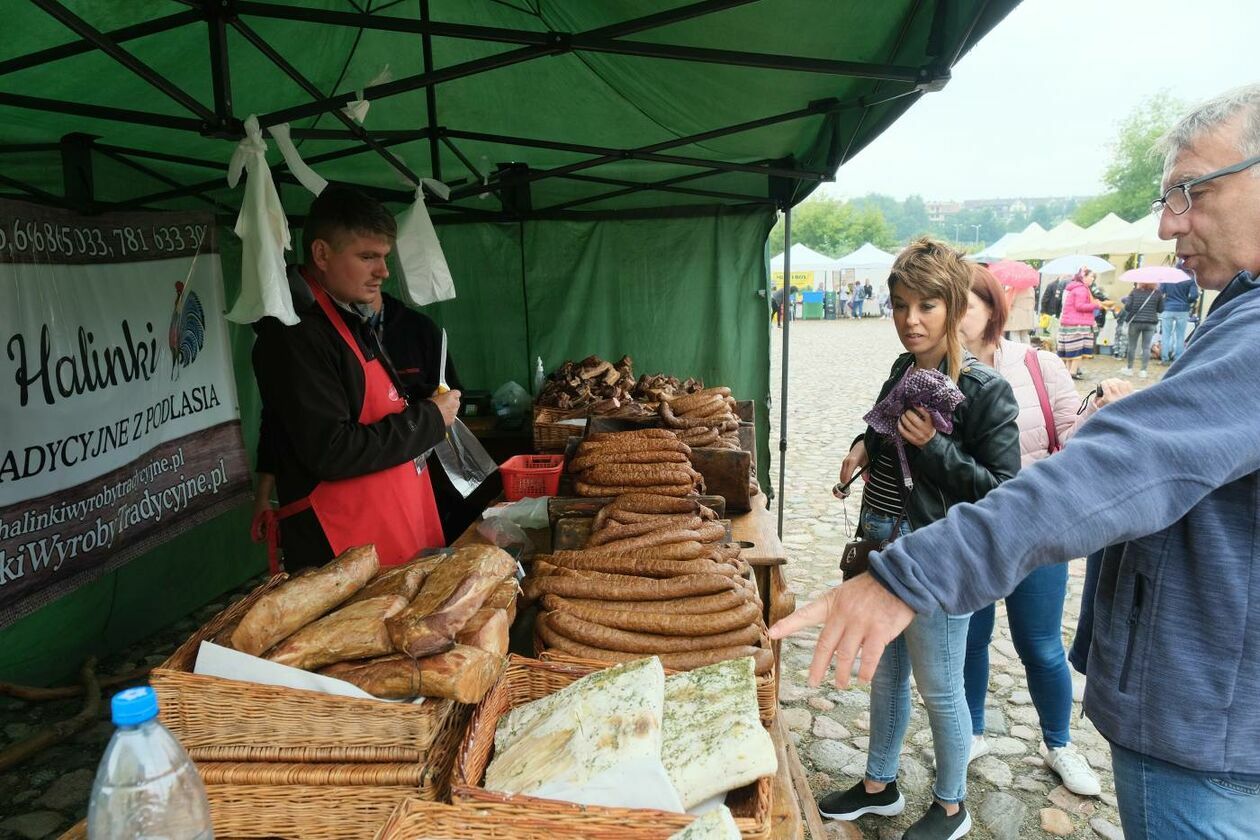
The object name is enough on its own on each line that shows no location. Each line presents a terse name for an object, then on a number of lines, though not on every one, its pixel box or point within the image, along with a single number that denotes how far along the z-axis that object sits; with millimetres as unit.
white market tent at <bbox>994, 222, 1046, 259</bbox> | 30747
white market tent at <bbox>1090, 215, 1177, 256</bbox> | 23266
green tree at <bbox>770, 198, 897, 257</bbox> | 86000
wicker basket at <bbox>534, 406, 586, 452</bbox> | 5181
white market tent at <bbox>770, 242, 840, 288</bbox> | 39188
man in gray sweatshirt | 1261
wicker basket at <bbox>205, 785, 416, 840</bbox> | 1637
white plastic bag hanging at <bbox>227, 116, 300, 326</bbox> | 2713
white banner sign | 4219
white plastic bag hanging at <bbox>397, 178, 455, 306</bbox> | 4871
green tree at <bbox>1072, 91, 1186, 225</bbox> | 53219
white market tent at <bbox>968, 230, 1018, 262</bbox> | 32850
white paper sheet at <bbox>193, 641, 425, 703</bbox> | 1626
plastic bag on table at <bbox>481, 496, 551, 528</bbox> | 3652
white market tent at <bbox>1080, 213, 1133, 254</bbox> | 25000
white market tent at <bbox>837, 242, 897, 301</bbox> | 39616
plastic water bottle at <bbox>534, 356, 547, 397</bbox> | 7414
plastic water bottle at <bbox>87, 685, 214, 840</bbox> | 1175
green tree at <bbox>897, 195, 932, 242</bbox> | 193500
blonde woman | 2828
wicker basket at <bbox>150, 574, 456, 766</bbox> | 1616
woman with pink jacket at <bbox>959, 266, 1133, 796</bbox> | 3367
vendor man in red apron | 2971
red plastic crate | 4086
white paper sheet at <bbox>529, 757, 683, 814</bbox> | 1480
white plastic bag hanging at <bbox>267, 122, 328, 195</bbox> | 2934
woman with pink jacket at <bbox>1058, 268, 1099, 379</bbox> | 16422
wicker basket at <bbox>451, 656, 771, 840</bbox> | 1429
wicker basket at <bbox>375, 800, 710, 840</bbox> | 1430
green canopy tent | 2945
